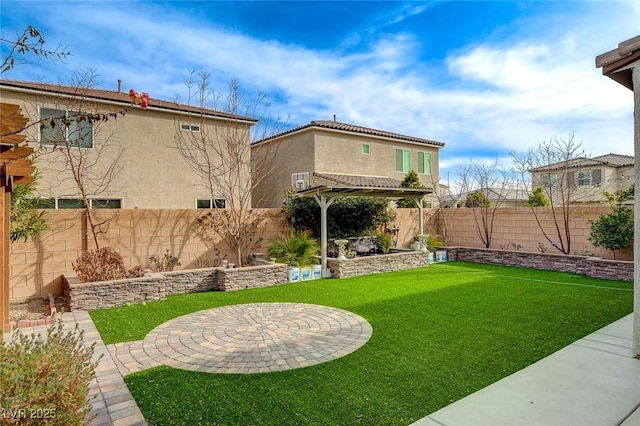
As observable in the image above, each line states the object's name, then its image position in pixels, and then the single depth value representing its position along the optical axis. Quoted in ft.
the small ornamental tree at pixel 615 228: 38.11
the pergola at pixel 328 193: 40.29
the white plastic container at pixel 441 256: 50.49
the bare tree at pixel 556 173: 45.73
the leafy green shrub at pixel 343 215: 46.26
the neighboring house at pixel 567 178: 46.96
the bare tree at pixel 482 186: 54.60
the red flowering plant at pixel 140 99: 16.05
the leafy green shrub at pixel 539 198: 63.67
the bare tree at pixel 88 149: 39.31
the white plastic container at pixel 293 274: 37.58
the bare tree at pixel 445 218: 58.18
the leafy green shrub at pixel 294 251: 40.44
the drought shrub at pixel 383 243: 49.59
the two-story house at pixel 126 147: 41.83
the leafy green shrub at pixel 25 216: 28.25
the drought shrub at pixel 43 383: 8.00
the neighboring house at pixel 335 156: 62.90
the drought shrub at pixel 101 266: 29.19
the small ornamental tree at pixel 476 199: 60.66
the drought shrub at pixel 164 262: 36.06
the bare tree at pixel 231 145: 40.47
